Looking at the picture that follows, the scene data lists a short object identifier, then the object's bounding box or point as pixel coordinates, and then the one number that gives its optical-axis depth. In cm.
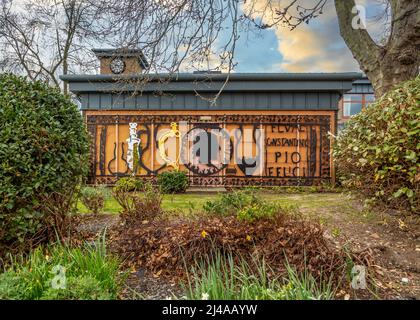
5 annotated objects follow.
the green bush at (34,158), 290
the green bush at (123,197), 366
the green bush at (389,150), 329
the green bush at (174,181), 806
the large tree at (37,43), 1391
